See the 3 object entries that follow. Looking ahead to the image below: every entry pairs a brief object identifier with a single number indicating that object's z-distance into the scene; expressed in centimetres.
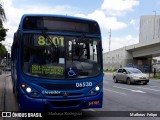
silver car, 2678
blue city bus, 829
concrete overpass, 5927
